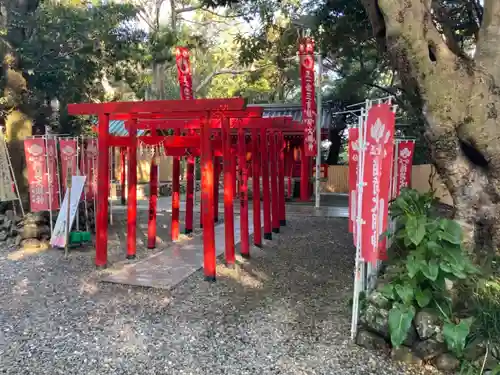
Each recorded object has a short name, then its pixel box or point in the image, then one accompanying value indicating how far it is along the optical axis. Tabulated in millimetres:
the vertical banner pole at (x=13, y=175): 8205
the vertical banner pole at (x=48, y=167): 7961
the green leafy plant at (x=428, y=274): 3607
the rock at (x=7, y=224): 8770
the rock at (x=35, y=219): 8266
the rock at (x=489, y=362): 3396
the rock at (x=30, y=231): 8141
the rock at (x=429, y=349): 3625
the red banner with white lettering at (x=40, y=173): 7957
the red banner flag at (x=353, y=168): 4898
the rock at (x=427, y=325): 3641
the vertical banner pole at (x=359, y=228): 3996
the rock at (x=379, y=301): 3934
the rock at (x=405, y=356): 3664
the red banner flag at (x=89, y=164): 9039
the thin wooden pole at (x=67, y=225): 7297
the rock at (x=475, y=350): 3500
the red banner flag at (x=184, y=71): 11992
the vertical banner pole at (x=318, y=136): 12734
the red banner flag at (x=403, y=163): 8367
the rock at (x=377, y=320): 3855
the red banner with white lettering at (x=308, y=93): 11742
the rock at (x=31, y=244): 7957
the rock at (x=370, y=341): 3863
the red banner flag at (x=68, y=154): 8406
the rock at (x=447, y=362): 3550
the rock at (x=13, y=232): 8633
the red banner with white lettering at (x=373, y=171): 3830
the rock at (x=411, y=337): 3719
